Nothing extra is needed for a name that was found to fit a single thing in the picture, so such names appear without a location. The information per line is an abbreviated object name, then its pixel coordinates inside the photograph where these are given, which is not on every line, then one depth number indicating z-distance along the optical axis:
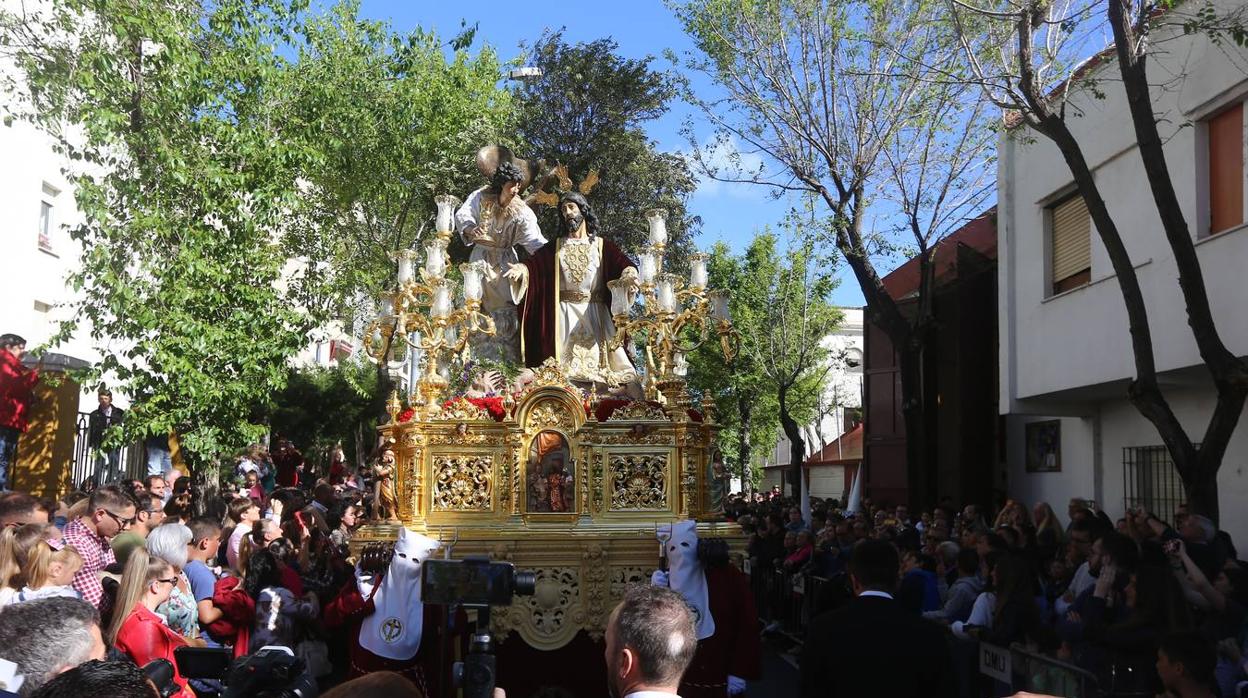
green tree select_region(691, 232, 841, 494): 28.61
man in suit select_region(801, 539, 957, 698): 4.57
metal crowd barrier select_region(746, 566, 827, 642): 12.53
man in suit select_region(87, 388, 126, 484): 14.60
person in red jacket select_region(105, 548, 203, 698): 5.47
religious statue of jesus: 10.34
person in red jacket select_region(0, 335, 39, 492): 13.09
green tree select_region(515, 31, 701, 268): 24.66
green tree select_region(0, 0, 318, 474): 13.60
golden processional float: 8.84
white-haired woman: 6.23
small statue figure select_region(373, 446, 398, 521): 9.30
